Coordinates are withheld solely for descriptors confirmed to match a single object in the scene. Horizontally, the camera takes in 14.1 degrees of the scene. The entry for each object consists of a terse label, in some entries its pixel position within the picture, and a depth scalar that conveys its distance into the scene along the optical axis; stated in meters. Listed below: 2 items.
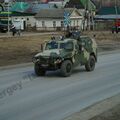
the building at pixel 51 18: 101.54
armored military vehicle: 20.75
